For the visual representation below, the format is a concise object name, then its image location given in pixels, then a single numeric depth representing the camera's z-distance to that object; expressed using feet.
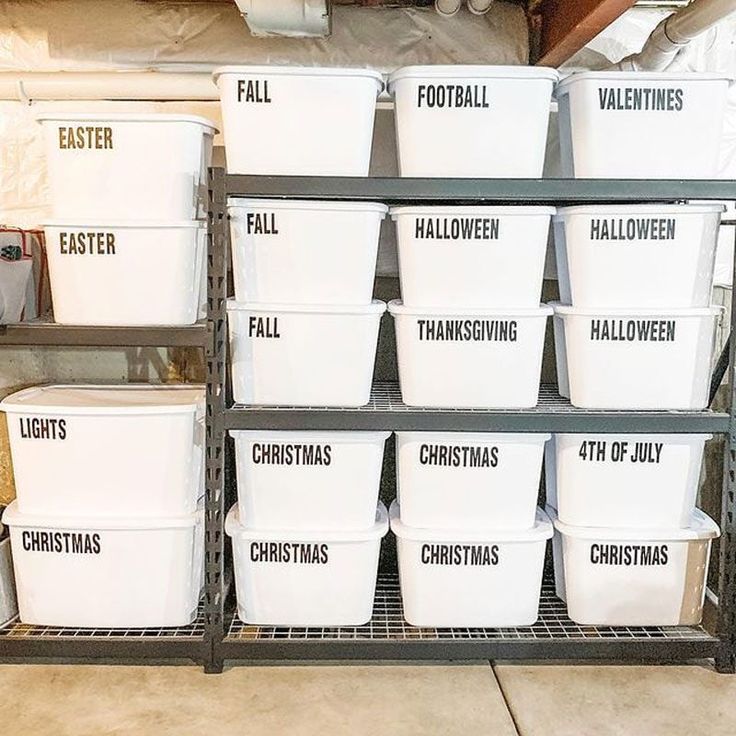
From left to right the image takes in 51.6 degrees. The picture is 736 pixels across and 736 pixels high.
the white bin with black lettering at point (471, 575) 7.05
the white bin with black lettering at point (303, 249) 6.62
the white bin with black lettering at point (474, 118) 6.52
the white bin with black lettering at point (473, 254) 6.66
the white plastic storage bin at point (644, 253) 6.65
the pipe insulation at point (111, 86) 8.18
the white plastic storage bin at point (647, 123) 6.58
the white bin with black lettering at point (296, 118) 6.47
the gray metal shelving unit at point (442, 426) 6.51
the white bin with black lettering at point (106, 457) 6.89
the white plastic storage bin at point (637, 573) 7.09
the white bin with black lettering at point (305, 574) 7.02
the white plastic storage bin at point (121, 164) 6.64
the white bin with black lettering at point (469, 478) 6.97
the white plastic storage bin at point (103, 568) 7.03
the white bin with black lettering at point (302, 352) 6.75
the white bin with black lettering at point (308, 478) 6.93
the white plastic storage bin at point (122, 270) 6.73
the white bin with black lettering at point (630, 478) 7.00
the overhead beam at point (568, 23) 6.61
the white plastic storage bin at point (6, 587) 7.40
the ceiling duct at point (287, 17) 7.27
